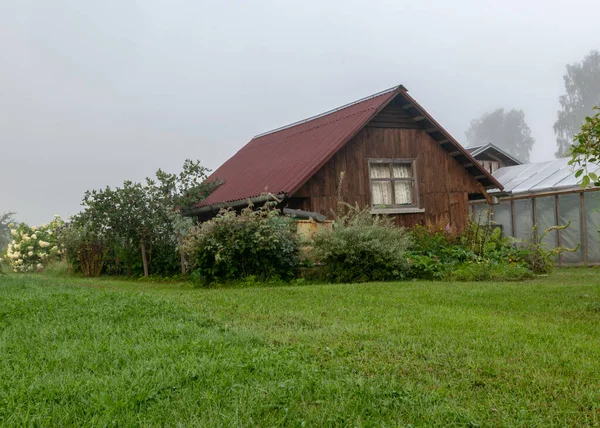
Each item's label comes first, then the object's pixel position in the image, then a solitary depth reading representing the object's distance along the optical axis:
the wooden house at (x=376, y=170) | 15.55
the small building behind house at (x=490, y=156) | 29.39
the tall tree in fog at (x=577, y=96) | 60.00
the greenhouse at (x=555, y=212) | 17.59
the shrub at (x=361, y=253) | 11.87
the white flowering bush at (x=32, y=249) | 22.89
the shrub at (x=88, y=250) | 18.52
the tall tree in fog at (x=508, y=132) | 77.62
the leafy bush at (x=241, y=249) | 11.97
